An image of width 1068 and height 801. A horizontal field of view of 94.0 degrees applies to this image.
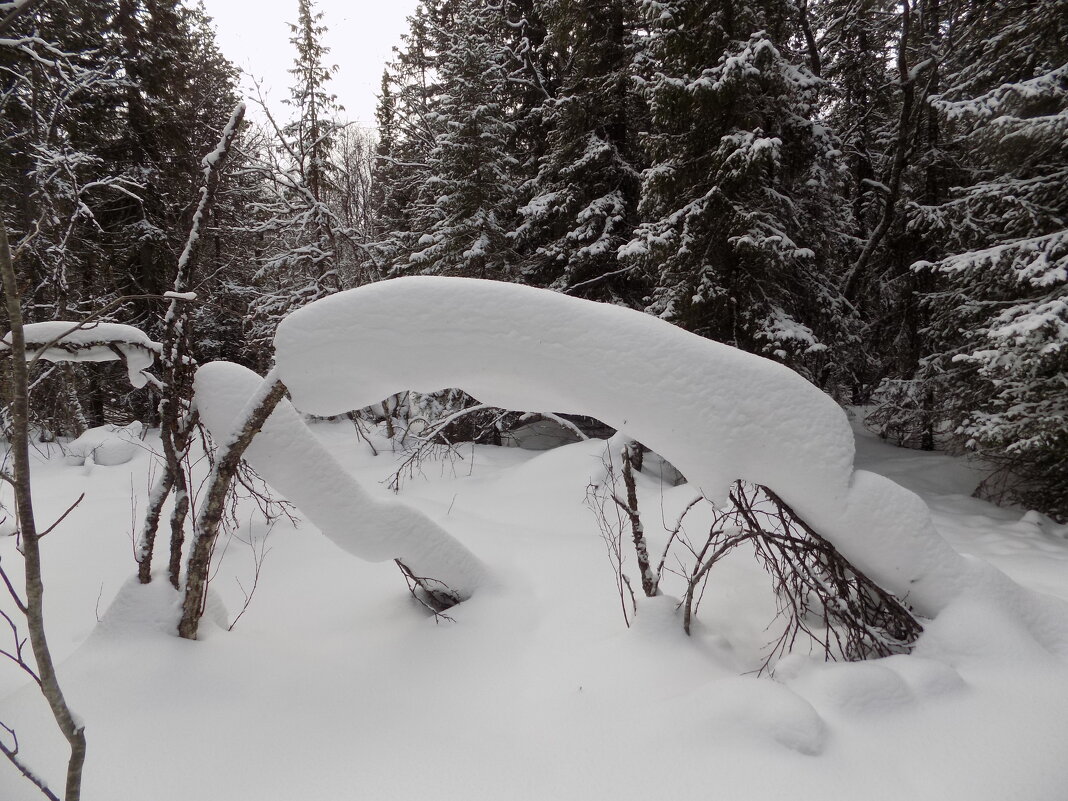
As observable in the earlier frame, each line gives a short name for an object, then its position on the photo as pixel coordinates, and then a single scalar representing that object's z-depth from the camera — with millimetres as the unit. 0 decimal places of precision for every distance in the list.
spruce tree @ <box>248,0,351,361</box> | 9836
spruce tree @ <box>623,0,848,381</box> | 6883
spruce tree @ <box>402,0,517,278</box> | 10125
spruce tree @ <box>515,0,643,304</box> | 9758
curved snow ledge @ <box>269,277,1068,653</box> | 2934
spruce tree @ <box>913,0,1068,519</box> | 5344
